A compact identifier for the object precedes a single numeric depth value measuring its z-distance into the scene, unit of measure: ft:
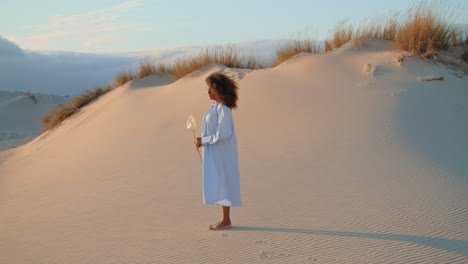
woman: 16.60
